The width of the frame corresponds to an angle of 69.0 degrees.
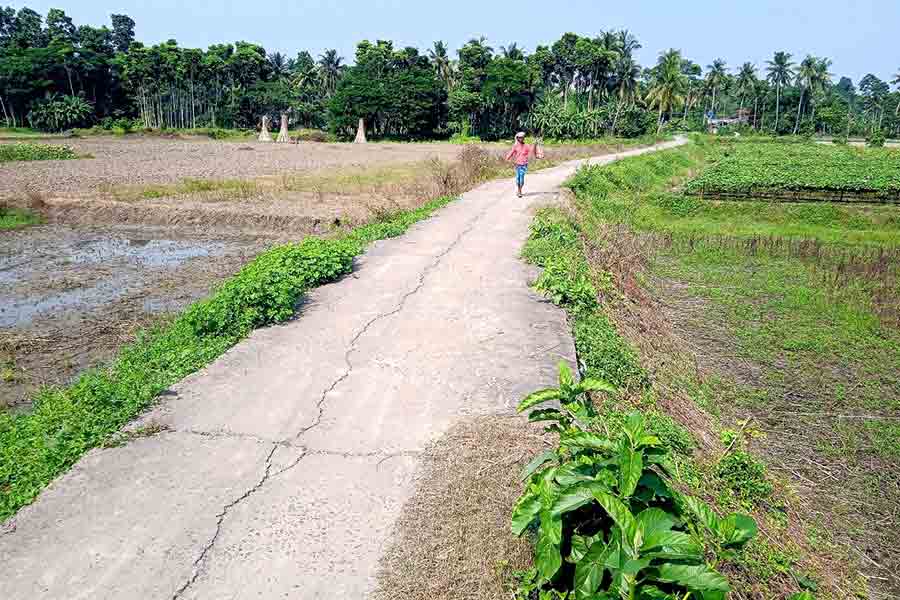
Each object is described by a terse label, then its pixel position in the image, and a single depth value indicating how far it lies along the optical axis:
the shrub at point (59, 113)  62.72
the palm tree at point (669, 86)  62.28
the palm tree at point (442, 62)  75.75
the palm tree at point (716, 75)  83.81
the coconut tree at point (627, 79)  68.94
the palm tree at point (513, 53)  69.25
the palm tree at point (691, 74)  88.56
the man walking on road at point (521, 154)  14.83
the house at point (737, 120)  90.31
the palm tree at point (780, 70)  81.75
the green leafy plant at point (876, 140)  57.37
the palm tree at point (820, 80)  78.94
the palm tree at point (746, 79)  86.56
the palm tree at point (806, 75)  77.94
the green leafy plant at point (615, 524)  2.76
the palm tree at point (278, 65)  82.44
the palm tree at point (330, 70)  78.75
